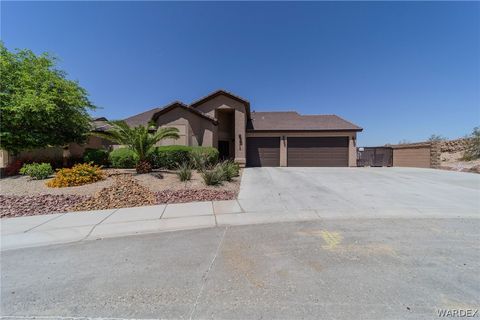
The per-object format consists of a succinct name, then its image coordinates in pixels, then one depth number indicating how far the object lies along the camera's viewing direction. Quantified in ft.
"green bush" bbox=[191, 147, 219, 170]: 44.97
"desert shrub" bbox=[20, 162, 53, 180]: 36.68
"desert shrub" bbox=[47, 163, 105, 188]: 32.14
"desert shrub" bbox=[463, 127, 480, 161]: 65.31
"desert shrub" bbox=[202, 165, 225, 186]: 32.78
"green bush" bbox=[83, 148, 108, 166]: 51.72
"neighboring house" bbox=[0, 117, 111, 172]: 47.65
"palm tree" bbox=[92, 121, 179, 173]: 39.65
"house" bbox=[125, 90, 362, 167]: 66.07
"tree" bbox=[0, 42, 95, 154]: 41.52
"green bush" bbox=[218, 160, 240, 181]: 36.70
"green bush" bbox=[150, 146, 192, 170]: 46.43
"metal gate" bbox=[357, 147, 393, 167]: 75.05
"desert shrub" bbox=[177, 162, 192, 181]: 34.37
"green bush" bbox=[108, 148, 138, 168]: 47.58
